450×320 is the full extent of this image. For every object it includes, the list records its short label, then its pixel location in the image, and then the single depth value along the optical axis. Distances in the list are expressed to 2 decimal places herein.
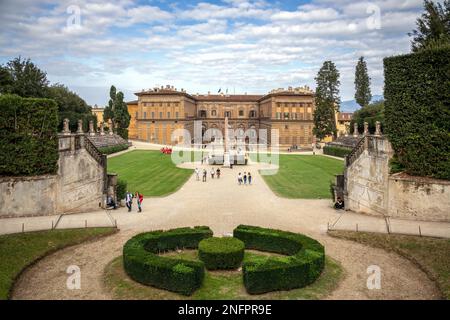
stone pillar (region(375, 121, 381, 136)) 35.17
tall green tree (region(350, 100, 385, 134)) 63.97
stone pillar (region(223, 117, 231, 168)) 47.29
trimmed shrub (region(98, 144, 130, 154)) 55.23
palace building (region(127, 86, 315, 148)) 90.12
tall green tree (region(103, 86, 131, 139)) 75.38
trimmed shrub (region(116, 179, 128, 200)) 24.80
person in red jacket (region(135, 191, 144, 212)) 22.53
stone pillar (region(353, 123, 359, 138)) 63.64
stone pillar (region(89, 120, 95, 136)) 61.72
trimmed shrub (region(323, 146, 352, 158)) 56.39
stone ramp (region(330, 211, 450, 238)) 16.78
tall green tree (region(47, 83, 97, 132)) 72.25
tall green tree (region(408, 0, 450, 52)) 35.50
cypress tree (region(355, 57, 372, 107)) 80.88
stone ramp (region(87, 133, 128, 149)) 58.15
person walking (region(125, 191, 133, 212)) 22.78
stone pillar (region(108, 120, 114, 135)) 72.75
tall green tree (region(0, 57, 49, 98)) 59.25
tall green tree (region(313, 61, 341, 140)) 72.44
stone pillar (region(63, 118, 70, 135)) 28.41
